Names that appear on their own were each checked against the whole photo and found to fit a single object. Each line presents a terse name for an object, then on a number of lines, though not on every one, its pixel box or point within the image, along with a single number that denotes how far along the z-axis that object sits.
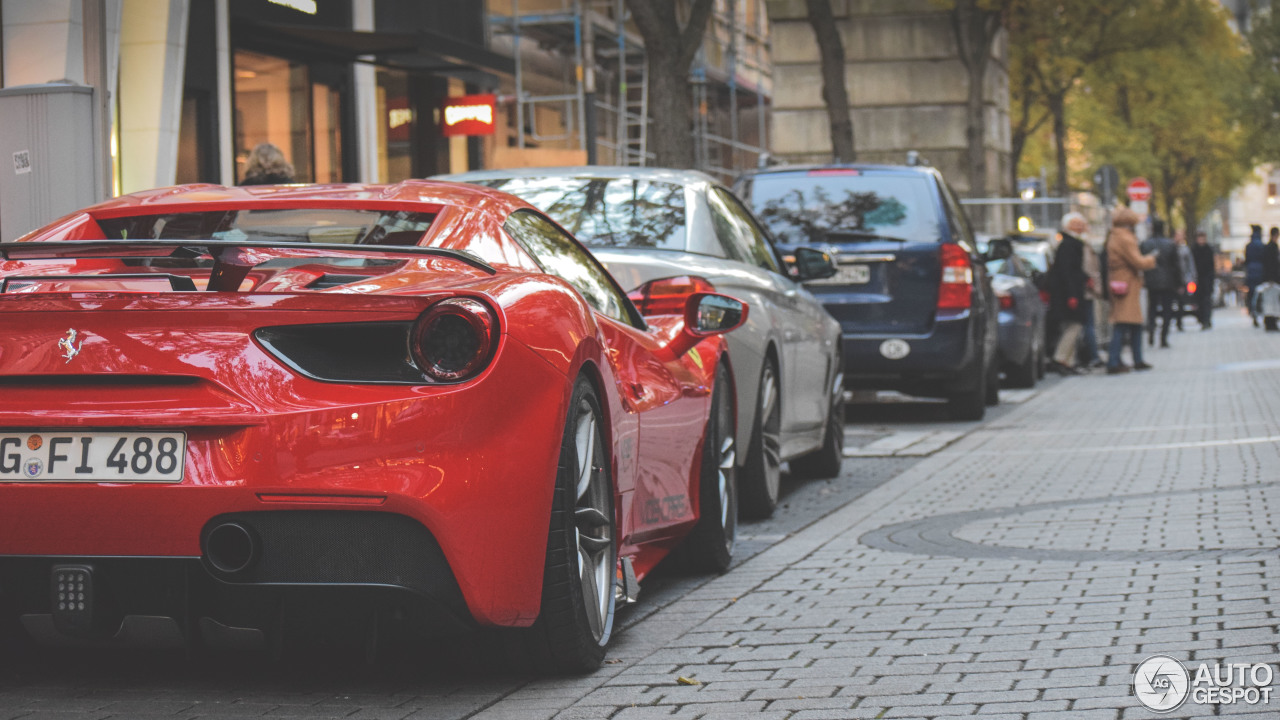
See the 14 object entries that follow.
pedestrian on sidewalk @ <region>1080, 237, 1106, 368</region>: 21.33
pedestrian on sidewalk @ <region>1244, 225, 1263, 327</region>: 34.55
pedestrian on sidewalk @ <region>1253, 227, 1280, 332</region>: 32.44
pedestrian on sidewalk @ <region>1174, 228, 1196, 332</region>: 36.25
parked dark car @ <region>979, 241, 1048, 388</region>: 18.16
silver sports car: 7.91
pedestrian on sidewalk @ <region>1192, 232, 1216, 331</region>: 37.50
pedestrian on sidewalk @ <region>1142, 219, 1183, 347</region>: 26.88
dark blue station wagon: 13.39
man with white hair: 20.84
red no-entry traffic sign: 38.22
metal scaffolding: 28.89
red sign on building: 23.27
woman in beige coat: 21.58
